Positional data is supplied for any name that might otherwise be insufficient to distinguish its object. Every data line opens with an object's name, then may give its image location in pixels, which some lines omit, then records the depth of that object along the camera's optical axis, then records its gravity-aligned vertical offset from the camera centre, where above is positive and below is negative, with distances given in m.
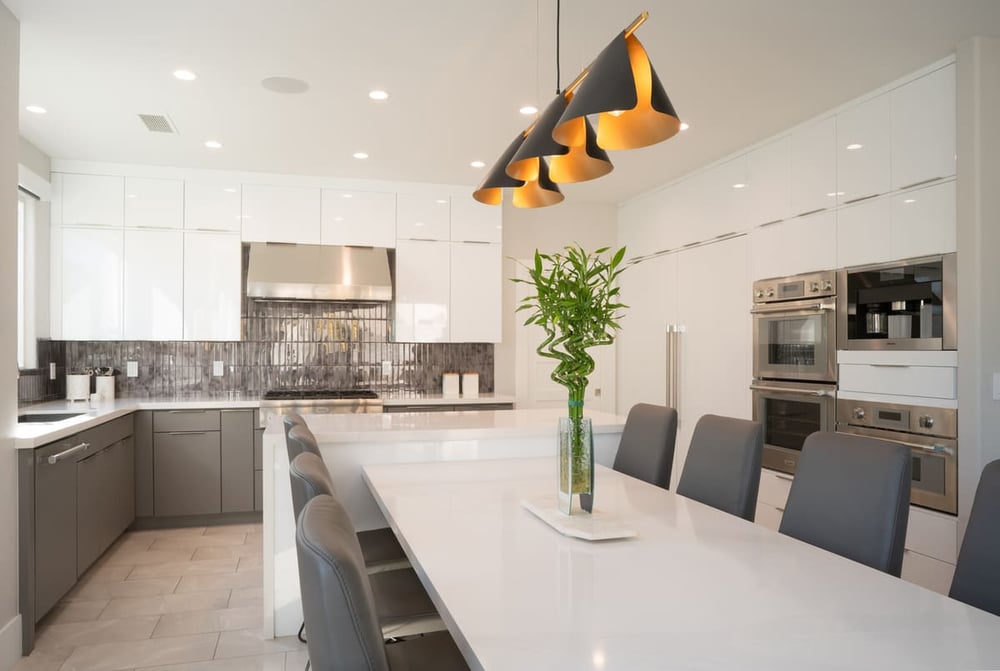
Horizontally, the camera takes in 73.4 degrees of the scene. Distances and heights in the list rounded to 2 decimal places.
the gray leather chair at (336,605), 0.90 -0.35
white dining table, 1.05 -0.49
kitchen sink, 4.04 -0.43
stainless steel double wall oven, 3.76 -0.10
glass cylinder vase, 1.87 -0.32
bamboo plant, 1.79 +0.06
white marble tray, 1.72 -0.48
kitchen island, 2.84 -0.48
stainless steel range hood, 5.05 +0.56
